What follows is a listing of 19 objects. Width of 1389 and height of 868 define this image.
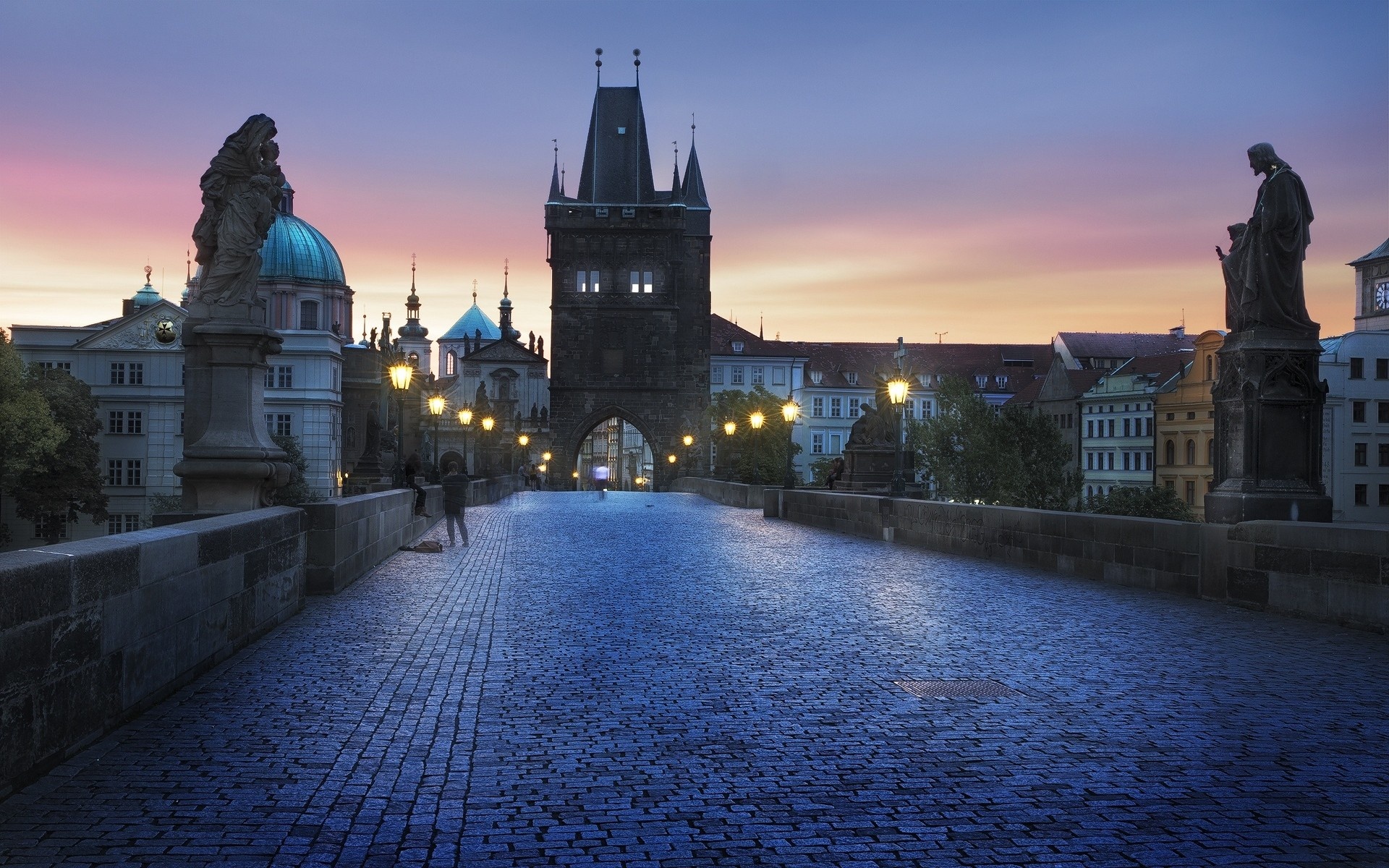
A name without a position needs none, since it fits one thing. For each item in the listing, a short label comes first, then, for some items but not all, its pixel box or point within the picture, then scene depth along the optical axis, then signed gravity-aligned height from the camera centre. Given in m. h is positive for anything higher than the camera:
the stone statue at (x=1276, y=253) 13.39 +2.06
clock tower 93.50 +12.05
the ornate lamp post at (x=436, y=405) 48.22 +1.75
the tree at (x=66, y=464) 60.47 -0.72
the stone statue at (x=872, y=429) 31.00 +0.59
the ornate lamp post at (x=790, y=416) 39.78 +1.13
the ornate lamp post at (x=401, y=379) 29.92 +1.62
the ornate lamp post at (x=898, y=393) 28.94 +1.36
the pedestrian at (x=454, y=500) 22.86 -0.86
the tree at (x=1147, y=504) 66.88 -2.39
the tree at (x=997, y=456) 82.88 -0.03
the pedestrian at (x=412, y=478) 25.72 -0.51
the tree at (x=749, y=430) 85.88 +1.84
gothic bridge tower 93.62 +10.37
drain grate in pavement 8.24 -1.45
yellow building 78.50 +1.62
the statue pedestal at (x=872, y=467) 31.06 -0.28
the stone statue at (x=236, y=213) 13.19 +2.33
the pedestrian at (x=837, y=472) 33.55 -0.44
